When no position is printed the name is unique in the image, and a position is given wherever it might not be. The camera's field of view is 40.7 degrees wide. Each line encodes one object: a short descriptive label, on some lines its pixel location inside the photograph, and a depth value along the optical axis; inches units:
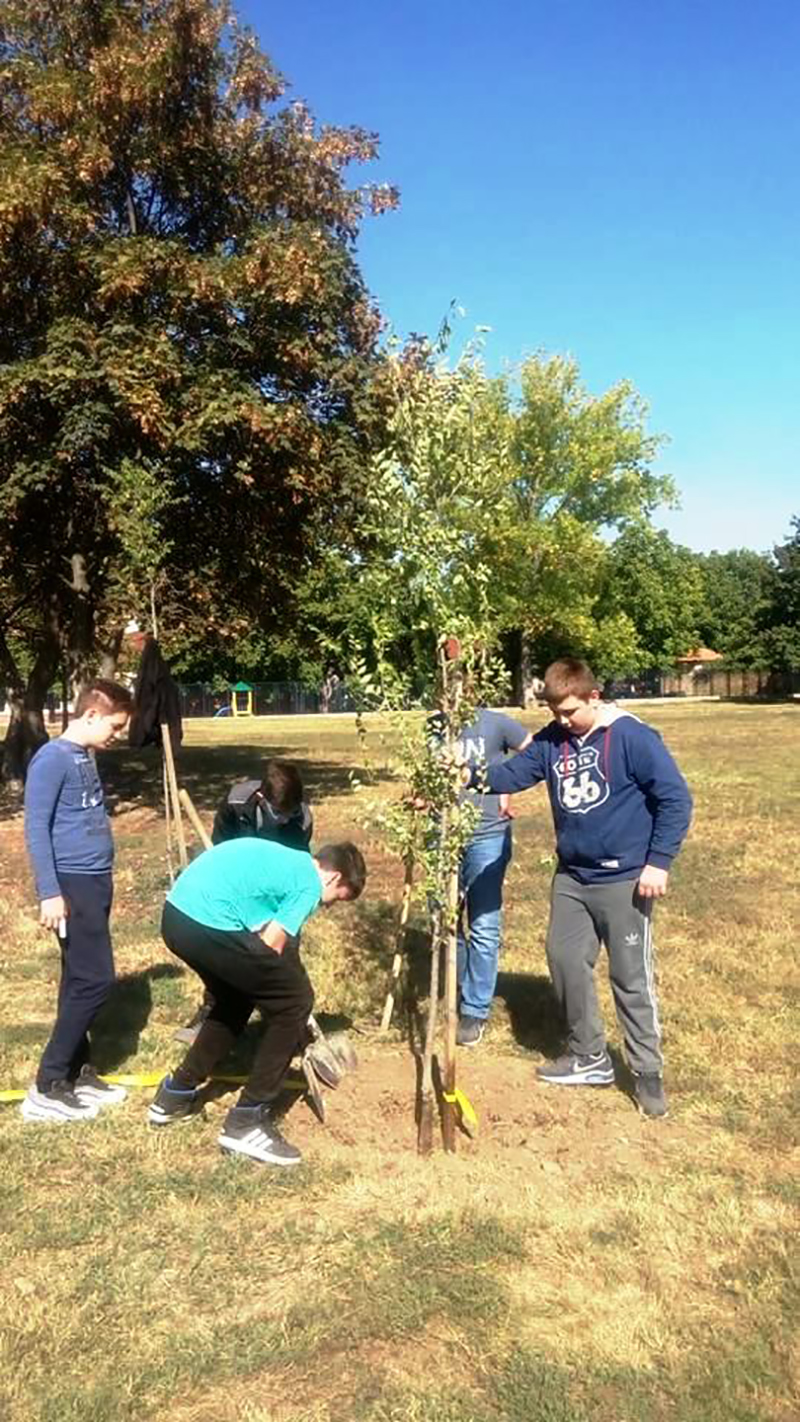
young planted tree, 173.2
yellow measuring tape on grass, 200.2
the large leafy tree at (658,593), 2630.4
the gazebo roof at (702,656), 3616.6
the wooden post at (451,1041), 172.7
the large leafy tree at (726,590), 3405.5
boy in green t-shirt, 163.8
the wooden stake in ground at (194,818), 255.1
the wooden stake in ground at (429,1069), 171.2
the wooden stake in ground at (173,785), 299.5
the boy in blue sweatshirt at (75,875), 180.1
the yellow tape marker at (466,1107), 181.2
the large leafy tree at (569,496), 1897.1
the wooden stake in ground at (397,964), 219.6
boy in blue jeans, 212.5
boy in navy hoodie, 179.5
